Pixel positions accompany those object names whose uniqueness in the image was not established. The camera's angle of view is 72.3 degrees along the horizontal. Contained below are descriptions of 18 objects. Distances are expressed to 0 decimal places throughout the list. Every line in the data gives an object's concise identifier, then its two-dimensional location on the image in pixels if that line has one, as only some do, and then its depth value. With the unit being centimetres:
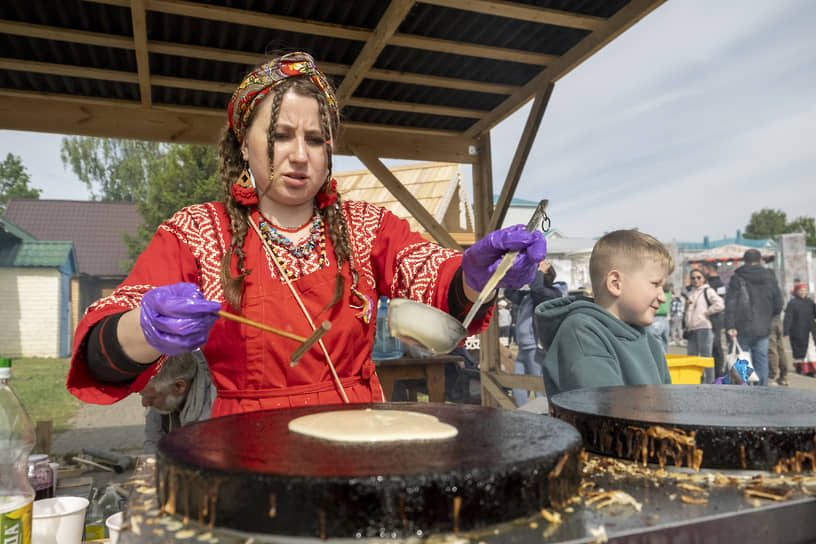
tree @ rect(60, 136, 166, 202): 3372
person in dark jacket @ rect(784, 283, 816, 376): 832
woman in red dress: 134
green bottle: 92
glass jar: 164
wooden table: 465
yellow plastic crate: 274
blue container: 524
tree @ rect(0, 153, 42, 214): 2869
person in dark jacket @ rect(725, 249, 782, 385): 692
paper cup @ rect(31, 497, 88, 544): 127
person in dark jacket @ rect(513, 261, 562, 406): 641
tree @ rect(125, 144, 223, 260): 2156
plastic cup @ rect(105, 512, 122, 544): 129
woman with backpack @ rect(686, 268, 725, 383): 743
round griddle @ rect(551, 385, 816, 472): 91
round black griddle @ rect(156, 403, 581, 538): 64
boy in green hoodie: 199
